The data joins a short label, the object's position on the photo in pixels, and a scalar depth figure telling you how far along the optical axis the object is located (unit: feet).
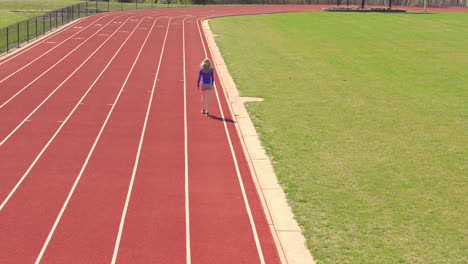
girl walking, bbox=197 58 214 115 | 59.41
